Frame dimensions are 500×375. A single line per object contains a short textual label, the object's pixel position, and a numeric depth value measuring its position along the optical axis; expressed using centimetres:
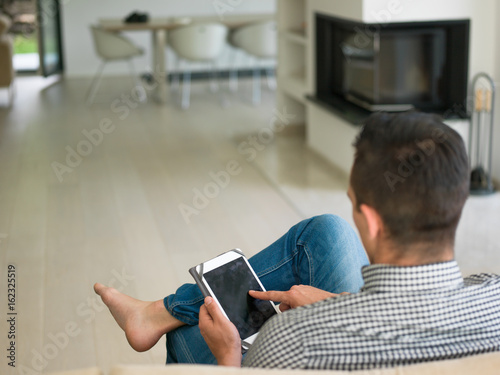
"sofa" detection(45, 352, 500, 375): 85
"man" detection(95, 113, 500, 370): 99
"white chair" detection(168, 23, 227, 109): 618
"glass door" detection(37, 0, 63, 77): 719
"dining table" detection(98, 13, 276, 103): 629
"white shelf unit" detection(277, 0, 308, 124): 514
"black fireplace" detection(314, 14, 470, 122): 371
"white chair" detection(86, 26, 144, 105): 636
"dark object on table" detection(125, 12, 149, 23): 636
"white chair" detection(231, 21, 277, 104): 636
